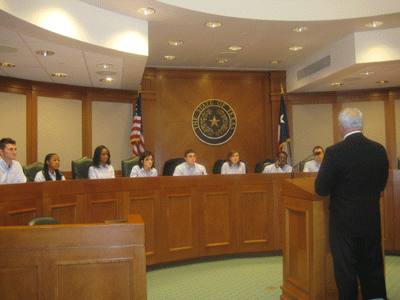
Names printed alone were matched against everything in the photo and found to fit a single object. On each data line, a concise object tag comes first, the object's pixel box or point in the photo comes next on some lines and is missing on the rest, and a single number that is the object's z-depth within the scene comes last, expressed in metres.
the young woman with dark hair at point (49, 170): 5.25
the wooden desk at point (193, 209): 4.32
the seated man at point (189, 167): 6.13
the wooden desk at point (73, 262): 1.93
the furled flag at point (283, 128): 8.41
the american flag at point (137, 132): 7.80
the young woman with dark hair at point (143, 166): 5.90
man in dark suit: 2.49
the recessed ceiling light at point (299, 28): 5.95
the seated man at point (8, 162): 4.70
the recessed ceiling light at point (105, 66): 6.16
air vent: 7.07
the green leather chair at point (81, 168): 5.52
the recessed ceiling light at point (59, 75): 6.85
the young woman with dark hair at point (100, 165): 5.65
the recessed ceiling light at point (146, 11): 5.11
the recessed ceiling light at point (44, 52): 5.35
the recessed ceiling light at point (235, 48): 7.05
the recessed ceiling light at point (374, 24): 5.74
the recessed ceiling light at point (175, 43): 6.67
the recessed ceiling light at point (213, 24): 5.69
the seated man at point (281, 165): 6.80
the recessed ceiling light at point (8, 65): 6.03
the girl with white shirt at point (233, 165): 6.59
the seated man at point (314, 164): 6.69
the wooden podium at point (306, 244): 2.85
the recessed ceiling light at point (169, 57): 7.60
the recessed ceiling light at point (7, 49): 5.16
